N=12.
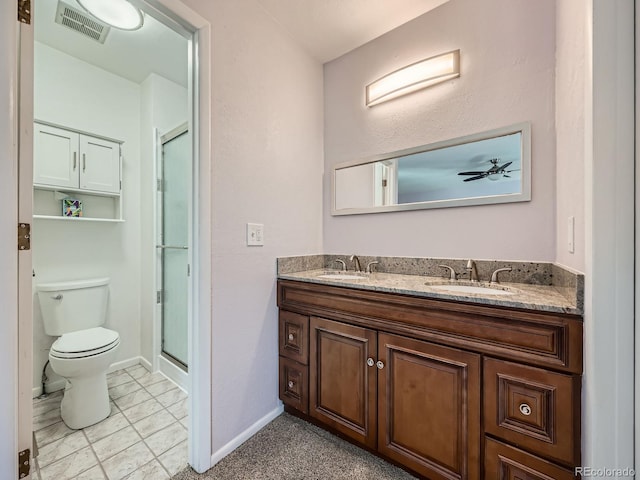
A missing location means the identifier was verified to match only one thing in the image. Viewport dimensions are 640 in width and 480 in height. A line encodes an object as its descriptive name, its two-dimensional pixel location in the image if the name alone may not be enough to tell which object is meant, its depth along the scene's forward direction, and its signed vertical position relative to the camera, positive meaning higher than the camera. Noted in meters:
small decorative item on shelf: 1.97 +0.23
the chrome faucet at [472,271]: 1.46 -0.17
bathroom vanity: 0.89 -0.55
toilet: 1.56 -0.64
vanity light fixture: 1.56 +0.99
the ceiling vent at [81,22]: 1.64 +1.37
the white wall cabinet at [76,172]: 1.83 +0.48
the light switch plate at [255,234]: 1.52 +0.03
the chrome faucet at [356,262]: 1.90 -0.16
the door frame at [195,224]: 0.90 +0.07
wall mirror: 1.39 +0.39
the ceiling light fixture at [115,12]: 1.54 +1.33
